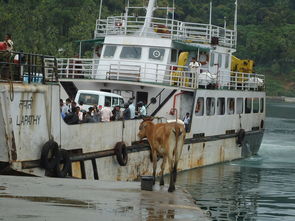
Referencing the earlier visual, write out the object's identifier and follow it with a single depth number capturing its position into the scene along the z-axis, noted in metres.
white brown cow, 17.66
